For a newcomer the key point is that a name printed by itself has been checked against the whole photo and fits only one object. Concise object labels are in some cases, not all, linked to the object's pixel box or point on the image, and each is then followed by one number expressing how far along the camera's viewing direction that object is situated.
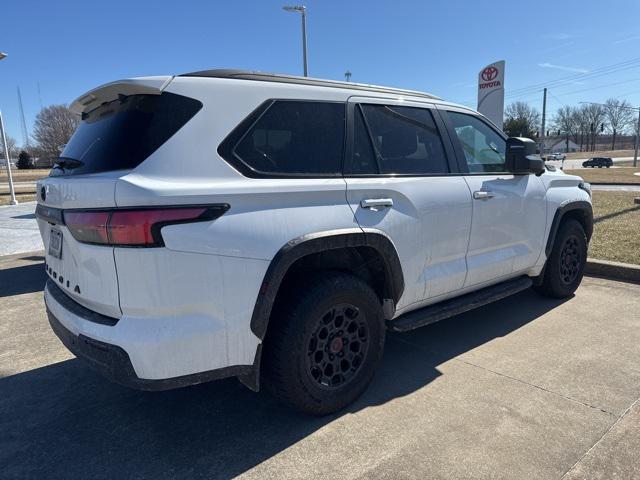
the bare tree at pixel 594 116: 107.64
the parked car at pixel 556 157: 62.38
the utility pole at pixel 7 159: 16.75
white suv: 2.11
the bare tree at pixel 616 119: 104.12
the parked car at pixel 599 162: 53.50
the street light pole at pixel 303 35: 16.39
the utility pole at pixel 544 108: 40.17
